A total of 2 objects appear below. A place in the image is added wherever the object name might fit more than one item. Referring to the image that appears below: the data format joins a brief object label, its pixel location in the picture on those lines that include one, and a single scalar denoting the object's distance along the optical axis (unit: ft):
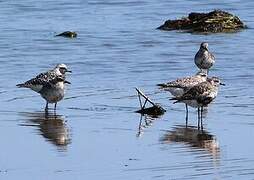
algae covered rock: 100.83
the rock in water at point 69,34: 96.73
